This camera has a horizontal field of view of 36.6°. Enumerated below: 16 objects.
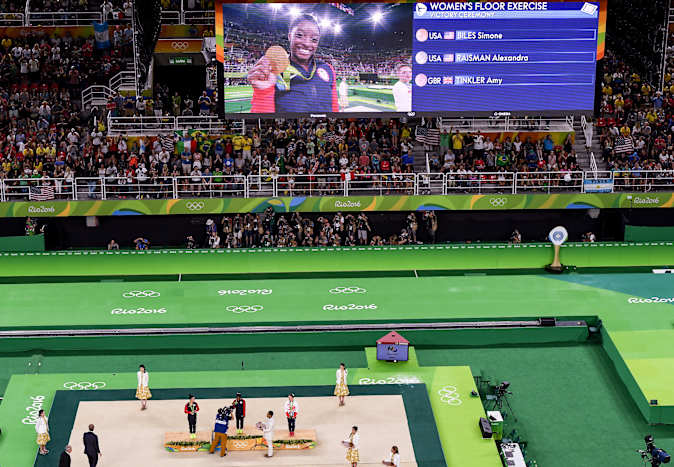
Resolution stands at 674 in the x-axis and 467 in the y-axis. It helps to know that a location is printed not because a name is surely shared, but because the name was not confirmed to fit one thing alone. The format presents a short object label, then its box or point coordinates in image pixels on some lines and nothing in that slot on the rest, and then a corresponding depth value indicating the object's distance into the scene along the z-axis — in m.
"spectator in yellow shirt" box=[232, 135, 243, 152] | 36.56
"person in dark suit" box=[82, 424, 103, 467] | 23.09
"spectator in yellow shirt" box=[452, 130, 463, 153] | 37.09
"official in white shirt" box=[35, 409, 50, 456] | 23.94
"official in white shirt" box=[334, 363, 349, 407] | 26.16
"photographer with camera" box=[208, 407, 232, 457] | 23.89
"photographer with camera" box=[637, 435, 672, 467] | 24.02
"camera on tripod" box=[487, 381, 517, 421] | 27.03
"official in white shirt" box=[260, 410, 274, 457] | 23.95
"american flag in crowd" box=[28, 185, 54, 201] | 35.03
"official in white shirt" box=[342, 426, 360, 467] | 23.45
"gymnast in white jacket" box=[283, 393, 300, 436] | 24.66
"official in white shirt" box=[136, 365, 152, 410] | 25.83
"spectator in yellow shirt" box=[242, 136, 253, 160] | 36.38
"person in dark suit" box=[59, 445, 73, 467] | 22.59
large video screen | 33.94
